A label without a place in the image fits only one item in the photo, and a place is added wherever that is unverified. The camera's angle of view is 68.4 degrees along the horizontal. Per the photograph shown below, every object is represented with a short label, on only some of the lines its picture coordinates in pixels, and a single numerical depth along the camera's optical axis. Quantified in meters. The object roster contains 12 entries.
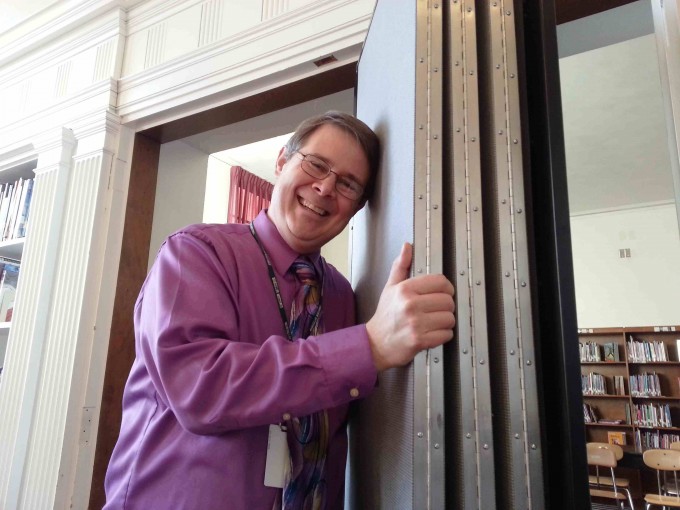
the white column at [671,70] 0.92
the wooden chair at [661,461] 4.03
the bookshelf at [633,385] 5.68
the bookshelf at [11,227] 2.54
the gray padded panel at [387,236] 0.71
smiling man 0.70
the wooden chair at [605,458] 4.41
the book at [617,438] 5.78
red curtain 4.74
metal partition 0.59
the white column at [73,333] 1.87
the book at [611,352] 5.99
